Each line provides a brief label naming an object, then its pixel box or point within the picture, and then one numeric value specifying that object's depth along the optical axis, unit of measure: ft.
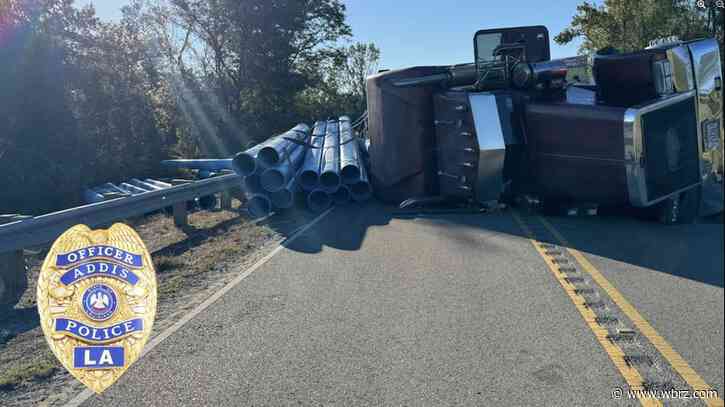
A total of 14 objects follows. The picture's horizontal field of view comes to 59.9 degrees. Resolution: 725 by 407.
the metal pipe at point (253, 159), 38.63
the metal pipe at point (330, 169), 41.52
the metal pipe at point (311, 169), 41.75
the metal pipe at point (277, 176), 38.42
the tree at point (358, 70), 131.54
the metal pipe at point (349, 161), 41.83
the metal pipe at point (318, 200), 41.65
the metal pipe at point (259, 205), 38.50
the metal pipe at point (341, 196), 42.91
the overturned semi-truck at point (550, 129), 20.95
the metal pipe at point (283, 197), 38.39
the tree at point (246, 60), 101.96
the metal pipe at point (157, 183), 41.35
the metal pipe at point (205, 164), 55.31
